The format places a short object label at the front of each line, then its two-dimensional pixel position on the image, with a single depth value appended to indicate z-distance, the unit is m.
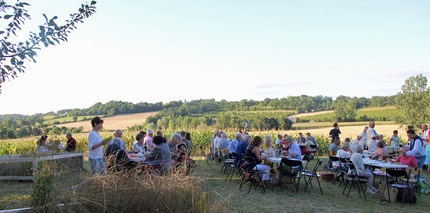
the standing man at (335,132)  15.75
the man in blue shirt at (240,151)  9.41
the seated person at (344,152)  9.23
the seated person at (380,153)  9.67
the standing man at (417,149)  9.24
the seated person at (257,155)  8.51
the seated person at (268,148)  9.52
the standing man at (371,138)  12.32
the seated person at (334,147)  11.79
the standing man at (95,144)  6.79
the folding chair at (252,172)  8.51
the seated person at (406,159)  8.46
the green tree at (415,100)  24.69
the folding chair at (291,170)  7.84
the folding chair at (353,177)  8.21
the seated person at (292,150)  8.98
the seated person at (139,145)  10.24
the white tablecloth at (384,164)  7.98
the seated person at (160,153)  7.38
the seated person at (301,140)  16.64
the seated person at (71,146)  12.25
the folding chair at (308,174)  8.40
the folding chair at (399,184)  6.91
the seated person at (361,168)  8.11
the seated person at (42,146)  10.21
